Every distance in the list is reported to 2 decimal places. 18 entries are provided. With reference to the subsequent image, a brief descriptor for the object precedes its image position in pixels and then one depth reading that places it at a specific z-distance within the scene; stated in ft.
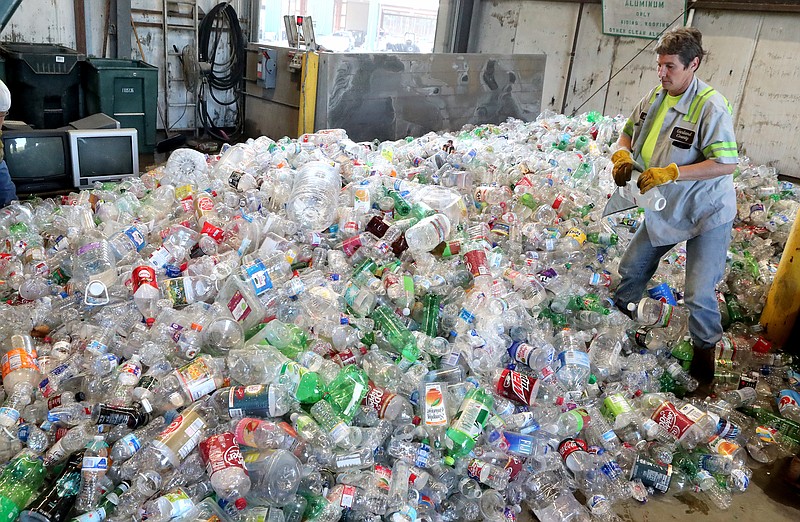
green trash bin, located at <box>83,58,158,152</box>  20.20
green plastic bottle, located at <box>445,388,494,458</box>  7.60
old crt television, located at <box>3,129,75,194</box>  14.84
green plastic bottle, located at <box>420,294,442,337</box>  9.32
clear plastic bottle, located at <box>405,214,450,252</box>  10.82
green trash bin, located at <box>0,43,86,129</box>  18.97
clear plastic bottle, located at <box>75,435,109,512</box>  6.21
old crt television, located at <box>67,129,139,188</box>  15.78
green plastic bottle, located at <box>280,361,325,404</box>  7.42
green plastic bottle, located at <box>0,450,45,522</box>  6.12
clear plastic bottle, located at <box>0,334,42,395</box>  7.37
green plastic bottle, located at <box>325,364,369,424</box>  7.42
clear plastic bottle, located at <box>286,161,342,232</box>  11.31
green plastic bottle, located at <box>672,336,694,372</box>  10.69
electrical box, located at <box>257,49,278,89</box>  20.50
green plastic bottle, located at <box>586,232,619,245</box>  13.04
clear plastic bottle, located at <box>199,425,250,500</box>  6.32
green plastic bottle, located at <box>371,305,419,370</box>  8.45
